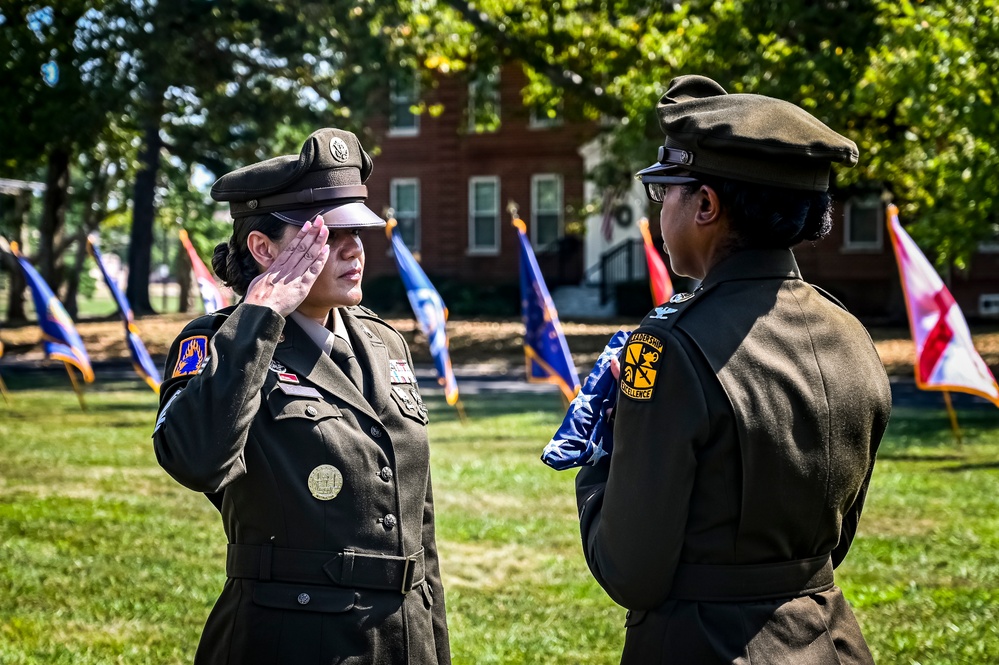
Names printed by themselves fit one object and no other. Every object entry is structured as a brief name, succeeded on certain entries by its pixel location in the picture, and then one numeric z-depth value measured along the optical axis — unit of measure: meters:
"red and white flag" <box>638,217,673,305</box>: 11.29
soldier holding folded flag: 2.28
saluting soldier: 2.69
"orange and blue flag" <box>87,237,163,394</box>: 13.17
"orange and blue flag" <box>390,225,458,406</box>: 12.29
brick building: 31.44
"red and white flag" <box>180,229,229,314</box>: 10.00
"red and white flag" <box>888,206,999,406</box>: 9.68
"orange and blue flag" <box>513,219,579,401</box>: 11.87
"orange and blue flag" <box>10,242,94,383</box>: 13.68
